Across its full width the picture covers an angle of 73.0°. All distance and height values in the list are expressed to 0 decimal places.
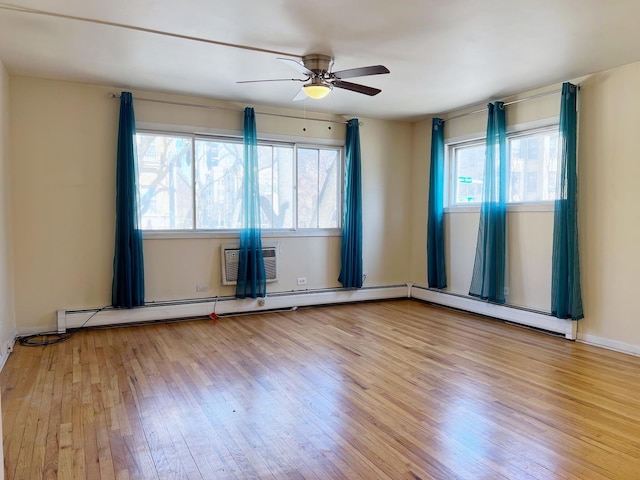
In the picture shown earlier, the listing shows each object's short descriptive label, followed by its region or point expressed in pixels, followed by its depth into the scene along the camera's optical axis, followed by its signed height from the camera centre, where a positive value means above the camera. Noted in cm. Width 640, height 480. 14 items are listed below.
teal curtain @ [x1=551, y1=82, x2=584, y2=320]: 440 +13
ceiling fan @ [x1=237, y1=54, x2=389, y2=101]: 374 +130
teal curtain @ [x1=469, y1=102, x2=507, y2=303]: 517 +22
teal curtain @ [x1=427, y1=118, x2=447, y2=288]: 615 +26
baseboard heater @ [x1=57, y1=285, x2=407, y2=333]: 481 -102
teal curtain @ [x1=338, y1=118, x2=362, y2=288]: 620 +24
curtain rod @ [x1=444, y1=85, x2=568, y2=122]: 466 +146
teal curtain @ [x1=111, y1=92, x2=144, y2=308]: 481 +11
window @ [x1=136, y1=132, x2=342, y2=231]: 522 +56
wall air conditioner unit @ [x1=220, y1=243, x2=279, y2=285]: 554 -47
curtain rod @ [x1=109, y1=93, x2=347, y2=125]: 502 +149
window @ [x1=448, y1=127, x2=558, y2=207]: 488 +72
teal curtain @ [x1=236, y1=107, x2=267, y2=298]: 549 +8
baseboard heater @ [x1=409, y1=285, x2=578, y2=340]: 462 -106
